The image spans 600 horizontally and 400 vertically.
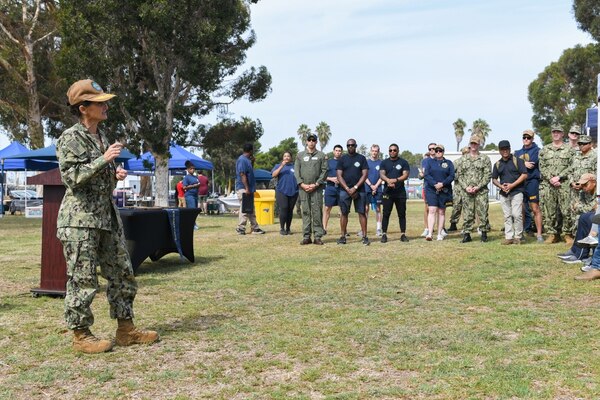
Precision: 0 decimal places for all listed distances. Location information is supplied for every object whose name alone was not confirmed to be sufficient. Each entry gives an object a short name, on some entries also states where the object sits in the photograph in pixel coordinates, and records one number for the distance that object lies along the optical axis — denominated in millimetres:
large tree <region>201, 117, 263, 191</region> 32406
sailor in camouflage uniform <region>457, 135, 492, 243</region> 11898
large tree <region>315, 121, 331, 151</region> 102375
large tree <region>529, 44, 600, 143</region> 48812
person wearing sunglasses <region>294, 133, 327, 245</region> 12219
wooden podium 6793
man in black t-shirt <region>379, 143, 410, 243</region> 12523
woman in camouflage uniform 4547
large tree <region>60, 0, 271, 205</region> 24484
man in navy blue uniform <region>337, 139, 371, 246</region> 12227
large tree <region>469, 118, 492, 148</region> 99062
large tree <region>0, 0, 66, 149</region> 34188
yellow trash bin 19359
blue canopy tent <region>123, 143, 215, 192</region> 28022
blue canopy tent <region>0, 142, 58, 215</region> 25388
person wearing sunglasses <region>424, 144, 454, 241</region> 12758
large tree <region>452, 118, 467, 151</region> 100438
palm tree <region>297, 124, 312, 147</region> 101938
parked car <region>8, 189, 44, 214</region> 29747
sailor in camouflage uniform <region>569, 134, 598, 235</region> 10219
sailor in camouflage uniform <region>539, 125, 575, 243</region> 11094
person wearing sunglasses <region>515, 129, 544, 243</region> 11875
